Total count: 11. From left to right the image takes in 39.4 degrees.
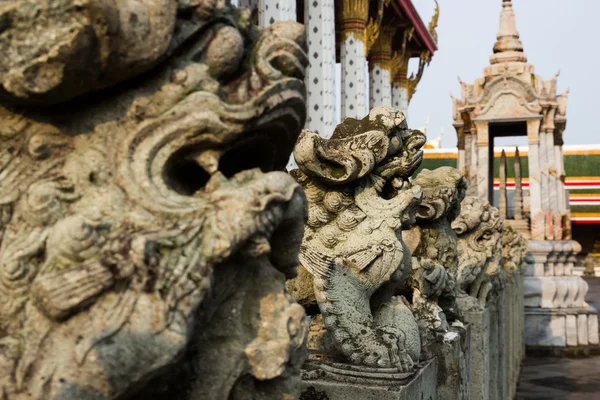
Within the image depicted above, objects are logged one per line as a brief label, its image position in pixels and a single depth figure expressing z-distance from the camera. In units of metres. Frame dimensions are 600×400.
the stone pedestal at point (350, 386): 2.59
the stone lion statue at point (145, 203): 1.36
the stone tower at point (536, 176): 13.85
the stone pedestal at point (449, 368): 3.71
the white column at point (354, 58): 12.93
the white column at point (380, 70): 16.72
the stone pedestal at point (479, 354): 4.78
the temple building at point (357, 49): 10.52
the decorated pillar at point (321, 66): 10.48
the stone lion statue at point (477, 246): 5.84
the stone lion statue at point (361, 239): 2.82
